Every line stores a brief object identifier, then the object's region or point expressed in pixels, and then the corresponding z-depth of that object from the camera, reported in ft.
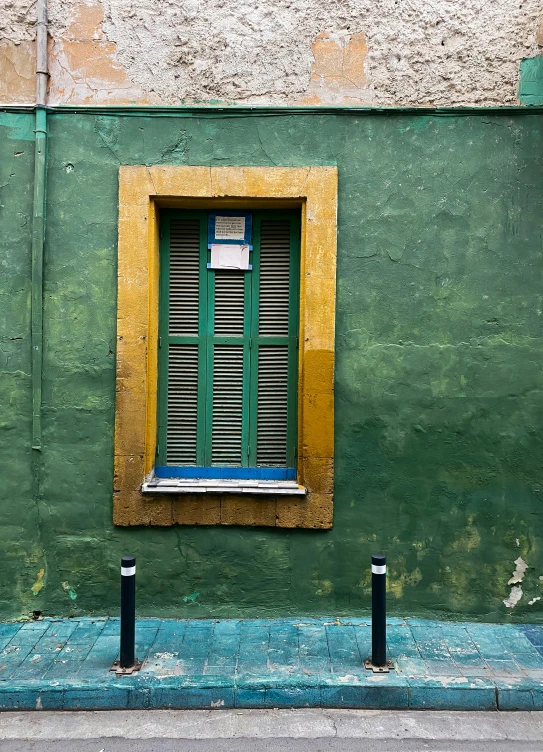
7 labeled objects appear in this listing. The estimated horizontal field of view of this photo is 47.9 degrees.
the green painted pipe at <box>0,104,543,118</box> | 16.14
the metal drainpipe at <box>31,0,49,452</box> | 16.07
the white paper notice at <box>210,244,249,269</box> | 17.04
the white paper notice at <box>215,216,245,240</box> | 17.06
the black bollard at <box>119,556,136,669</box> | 13.17
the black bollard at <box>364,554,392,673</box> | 13.33
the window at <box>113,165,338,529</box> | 16.21
